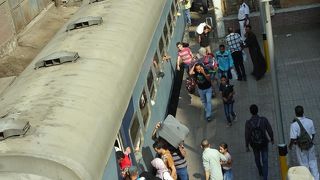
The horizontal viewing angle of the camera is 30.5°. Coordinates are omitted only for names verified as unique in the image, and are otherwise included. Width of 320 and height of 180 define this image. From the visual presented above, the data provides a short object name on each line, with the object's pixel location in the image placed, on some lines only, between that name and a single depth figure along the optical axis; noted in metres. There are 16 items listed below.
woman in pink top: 14.27
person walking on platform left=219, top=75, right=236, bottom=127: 11.88
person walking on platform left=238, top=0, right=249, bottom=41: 16.97
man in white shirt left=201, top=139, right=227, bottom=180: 8.95
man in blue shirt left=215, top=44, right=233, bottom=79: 13.49
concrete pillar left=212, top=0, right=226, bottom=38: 17.73
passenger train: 5.59
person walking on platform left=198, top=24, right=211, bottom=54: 15.54
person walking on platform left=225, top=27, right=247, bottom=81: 13.99
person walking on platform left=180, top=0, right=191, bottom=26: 18.94
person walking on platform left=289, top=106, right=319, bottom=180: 8.98
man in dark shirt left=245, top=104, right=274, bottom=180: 9.30
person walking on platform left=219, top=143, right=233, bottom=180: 9.14
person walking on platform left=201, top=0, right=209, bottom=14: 21.54
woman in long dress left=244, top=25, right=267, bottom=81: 14.34
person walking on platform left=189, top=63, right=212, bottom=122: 12.20
